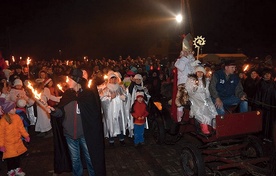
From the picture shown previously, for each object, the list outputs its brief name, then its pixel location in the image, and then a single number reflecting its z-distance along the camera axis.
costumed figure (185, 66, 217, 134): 5.73
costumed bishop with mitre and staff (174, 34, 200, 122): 6.26
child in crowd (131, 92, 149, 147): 7.79
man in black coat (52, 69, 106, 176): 4.82
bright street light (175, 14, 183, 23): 14.03
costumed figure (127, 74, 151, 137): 8.37
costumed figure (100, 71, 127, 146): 7.96
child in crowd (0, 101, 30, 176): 5.77
